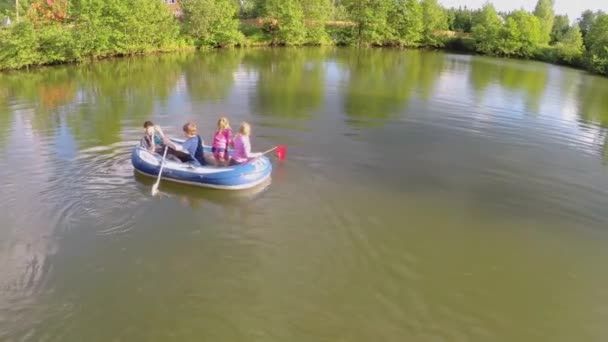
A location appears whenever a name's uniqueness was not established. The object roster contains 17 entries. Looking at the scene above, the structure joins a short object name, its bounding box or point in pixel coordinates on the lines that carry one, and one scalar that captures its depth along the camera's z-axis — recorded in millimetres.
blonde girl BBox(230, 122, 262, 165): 9633
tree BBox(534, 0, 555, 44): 54750
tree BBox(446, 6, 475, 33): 59000
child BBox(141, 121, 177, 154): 10242
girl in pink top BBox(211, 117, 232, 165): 9875
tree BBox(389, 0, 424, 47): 51469
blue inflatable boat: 9359
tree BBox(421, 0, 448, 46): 52656
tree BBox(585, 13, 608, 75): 35219
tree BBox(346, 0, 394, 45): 50406
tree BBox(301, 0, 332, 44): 48500
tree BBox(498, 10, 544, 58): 46938
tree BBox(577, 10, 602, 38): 64450
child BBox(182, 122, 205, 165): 9906
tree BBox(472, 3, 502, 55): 48188
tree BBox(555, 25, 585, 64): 39906
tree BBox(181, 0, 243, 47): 39031
